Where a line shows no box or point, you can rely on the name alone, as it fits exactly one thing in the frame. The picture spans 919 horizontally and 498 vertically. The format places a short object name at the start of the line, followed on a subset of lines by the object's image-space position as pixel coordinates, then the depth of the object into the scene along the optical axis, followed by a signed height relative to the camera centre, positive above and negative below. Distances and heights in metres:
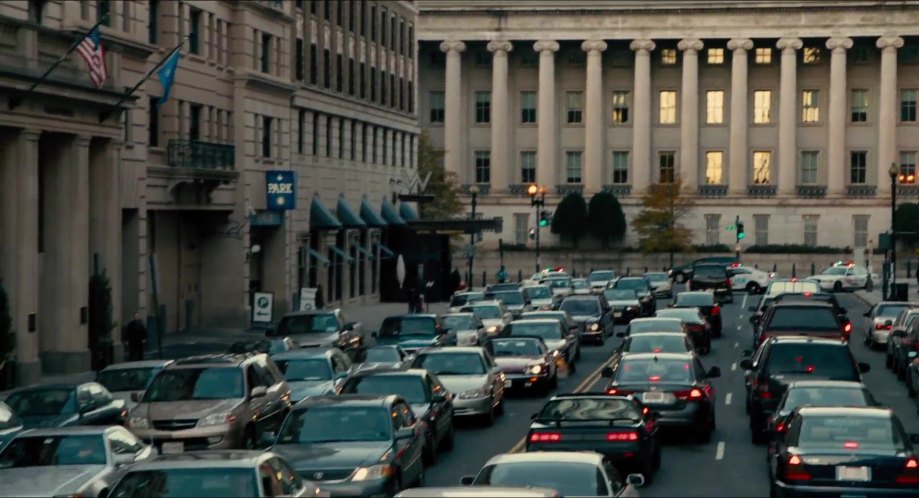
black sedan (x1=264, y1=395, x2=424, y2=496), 20.77 -2.68
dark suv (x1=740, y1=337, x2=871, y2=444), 29.38 -2.27
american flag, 41.09 +4.26
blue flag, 46.78 +4.37
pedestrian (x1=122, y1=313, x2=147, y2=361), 45.66 -2.77
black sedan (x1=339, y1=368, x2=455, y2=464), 27.36 -2.54
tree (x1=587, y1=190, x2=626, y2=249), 121.00 +1.37
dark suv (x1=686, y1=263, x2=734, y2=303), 75.38 -1.91
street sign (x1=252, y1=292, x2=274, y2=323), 49.69 -2.08
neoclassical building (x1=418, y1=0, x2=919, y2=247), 121.88 +9.36
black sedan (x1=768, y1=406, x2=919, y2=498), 19.64 -2.52
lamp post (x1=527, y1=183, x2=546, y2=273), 86.52 +2.10
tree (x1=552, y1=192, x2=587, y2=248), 121.69 +1.43
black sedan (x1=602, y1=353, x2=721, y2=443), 28.53 -2.50
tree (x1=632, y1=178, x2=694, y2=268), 115.81 +0.87
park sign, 64.00 +1.62
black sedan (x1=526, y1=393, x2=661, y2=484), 23.08 -2.60
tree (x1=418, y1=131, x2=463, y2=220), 106.12 +2.79
